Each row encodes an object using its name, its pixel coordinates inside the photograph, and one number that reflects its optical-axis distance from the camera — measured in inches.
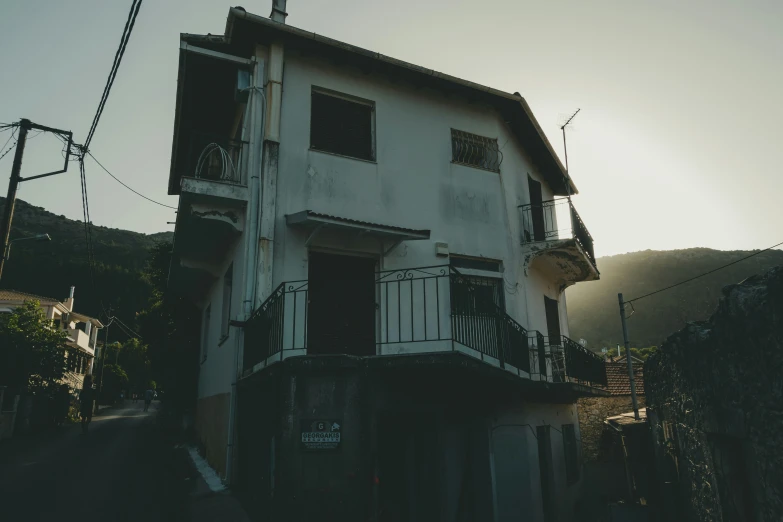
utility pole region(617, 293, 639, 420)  618.5
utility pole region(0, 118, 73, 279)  592.4
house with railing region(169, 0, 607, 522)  253.6
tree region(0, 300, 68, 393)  722.8
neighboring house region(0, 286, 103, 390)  1386.3
